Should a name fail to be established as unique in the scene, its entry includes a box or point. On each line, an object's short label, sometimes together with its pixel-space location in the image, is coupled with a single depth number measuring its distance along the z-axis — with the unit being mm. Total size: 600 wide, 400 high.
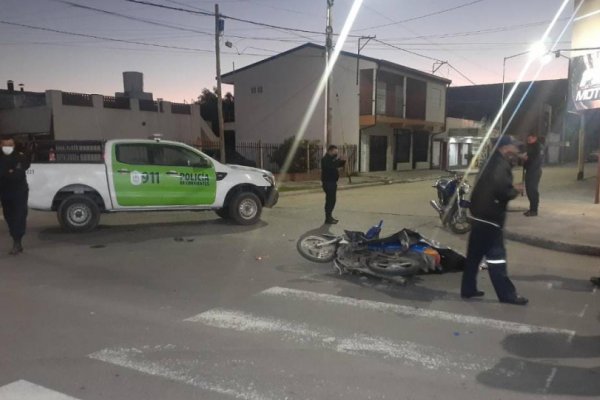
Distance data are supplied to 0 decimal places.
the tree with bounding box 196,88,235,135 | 51000
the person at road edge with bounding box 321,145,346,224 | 11266
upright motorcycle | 10078
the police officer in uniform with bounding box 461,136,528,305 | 5406
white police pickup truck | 9977
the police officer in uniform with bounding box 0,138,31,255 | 7773
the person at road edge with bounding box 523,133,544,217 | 11078
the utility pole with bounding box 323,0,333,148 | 20570
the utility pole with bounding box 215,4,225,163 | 21453
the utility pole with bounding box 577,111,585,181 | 22072
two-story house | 29781
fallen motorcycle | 6336
